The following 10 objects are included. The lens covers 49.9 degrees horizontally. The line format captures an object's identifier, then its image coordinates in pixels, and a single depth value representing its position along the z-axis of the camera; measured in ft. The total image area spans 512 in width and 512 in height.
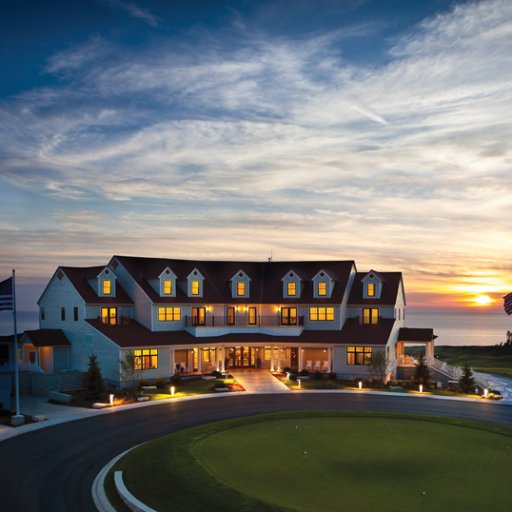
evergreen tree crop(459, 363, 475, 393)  144.97
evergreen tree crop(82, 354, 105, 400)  127.24
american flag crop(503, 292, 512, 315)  125.52
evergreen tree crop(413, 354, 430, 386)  151.43
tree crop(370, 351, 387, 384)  152.33
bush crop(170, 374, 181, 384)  154.31
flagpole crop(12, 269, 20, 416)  103.40
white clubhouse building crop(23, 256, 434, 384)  159.53
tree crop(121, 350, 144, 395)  140.77
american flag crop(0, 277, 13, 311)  105.29
